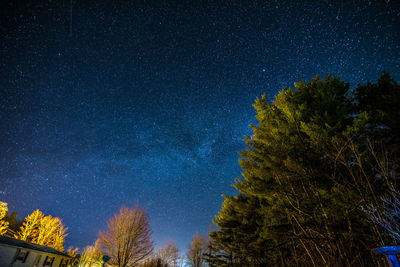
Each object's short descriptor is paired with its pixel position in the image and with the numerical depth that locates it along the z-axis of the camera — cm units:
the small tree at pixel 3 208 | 2005
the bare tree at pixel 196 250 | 3456
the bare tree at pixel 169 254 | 3950
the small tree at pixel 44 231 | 2425
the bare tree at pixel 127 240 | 1681
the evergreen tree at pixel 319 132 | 563
